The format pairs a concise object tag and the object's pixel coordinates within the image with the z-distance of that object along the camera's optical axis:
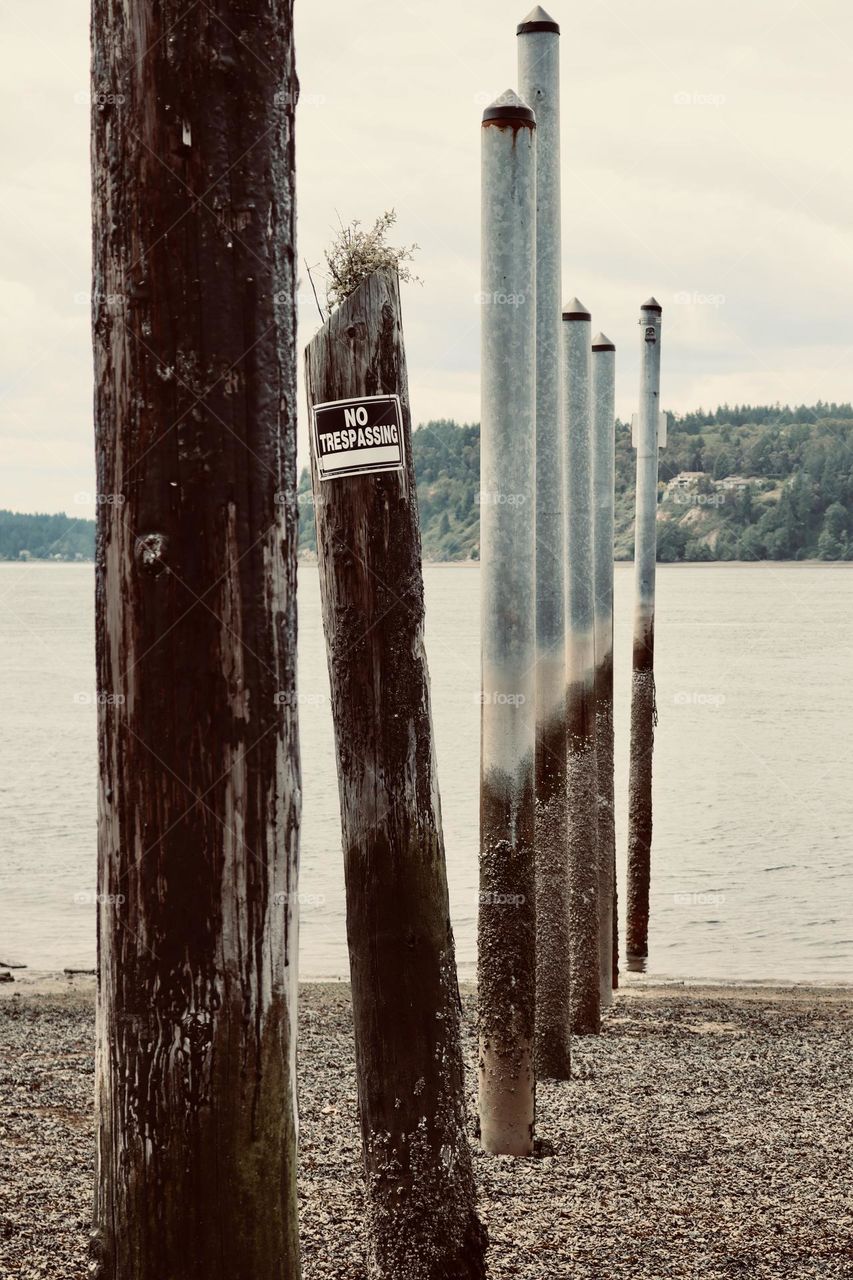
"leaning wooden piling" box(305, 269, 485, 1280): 4.28
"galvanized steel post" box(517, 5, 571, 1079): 7.26
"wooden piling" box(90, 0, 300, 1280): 2.62
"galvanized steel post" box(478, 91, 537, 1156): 5.93
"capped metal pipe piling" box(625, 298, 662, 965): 15.80
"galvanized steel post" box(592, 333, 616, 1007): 10.35
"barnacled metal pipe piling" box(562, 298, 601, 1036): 8.70
